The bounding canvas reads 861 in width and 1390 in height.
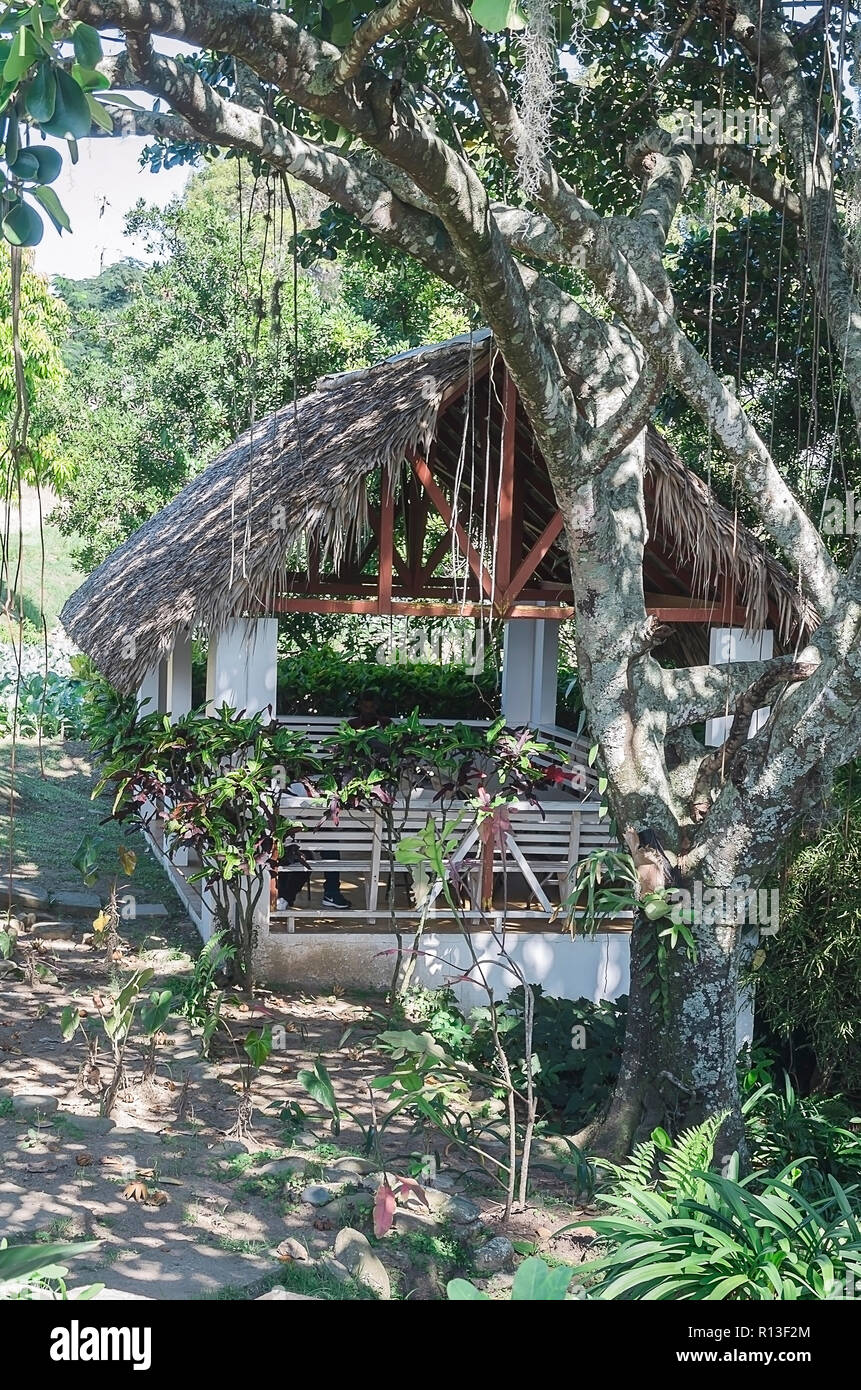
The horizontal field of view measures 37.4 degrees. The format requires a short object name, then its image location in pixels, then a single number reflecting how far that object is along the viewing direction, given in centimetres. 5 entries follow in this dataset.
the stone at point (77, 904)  827
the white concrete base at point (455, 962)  702
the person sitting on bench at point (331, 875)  690
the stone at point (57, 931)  770
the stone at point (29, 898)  820
